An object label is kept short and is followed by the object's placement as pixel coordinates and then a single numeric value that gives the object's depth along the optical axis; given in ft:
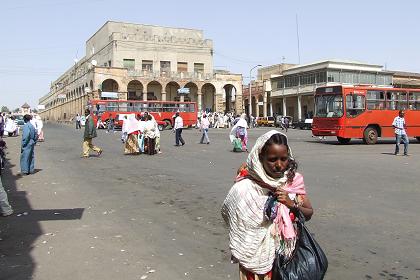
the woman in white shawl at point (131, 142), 59.26
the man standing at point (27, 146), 40.78
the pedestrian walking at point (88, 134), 53.52
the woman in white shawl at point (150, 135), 59.16
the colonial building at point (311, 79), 198.59
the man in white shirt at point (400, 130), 57.26
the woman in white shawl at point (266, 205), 8.68
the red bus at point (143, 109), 151.74
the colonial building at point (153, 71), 197.88
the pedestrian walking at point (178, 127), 75.46
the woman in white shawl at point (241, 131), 62.90
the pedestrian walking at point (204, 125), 82.48
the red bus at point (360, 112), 77.00
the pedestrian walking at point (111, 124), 135.58
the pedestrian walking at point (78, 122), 163.38
